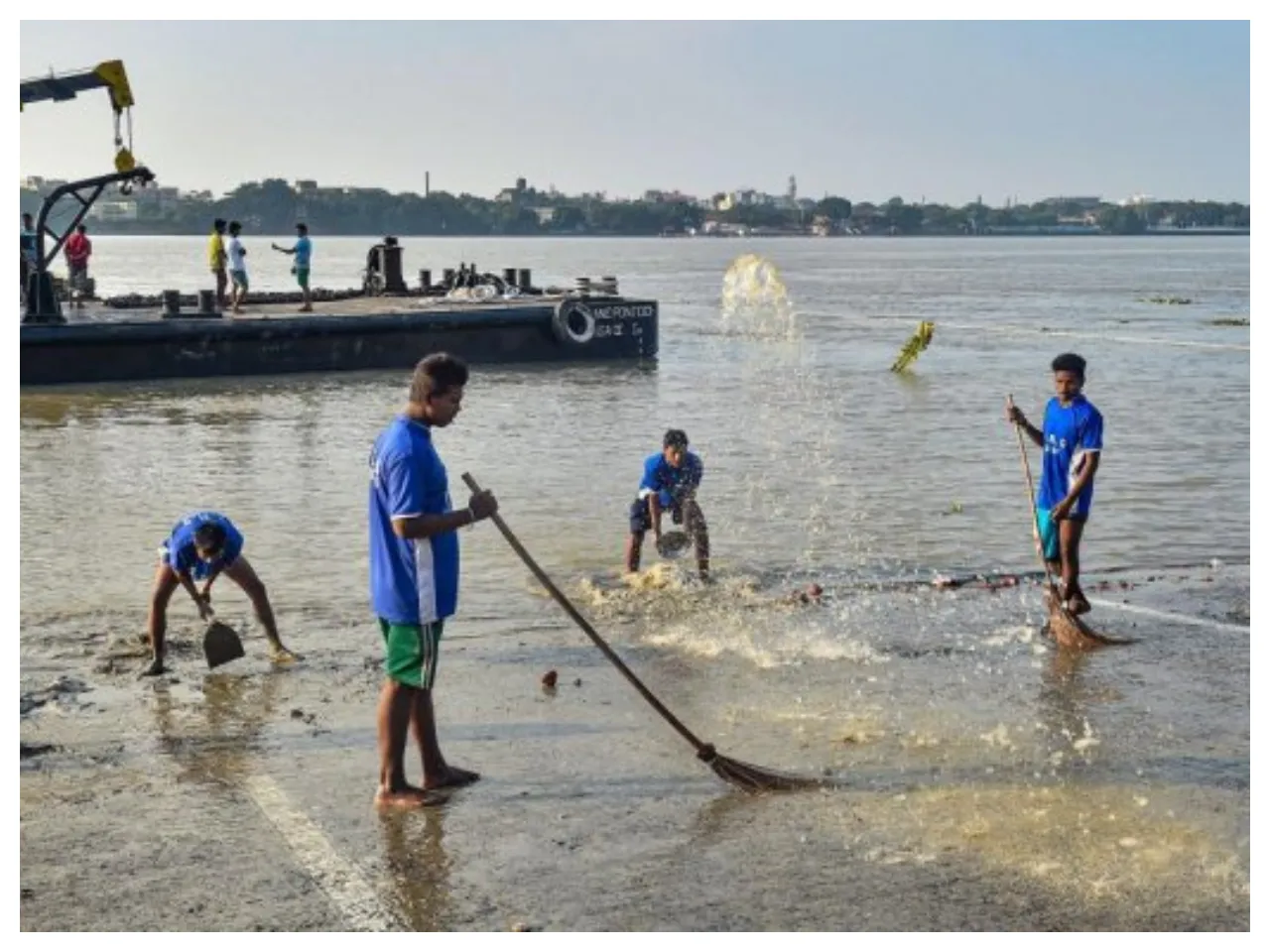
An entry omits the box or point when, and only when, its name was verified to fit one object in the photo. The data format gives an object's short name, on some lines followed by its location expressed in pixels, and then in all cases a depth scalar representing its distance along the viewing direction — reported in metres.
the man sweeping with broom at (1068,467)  9.27
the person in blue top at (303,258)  31.48
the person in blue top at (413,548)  6.34
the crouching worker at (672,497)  10.88
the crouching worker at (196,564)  8.70
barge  27.75
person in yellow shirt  31.08
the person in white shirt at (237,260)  29.41
